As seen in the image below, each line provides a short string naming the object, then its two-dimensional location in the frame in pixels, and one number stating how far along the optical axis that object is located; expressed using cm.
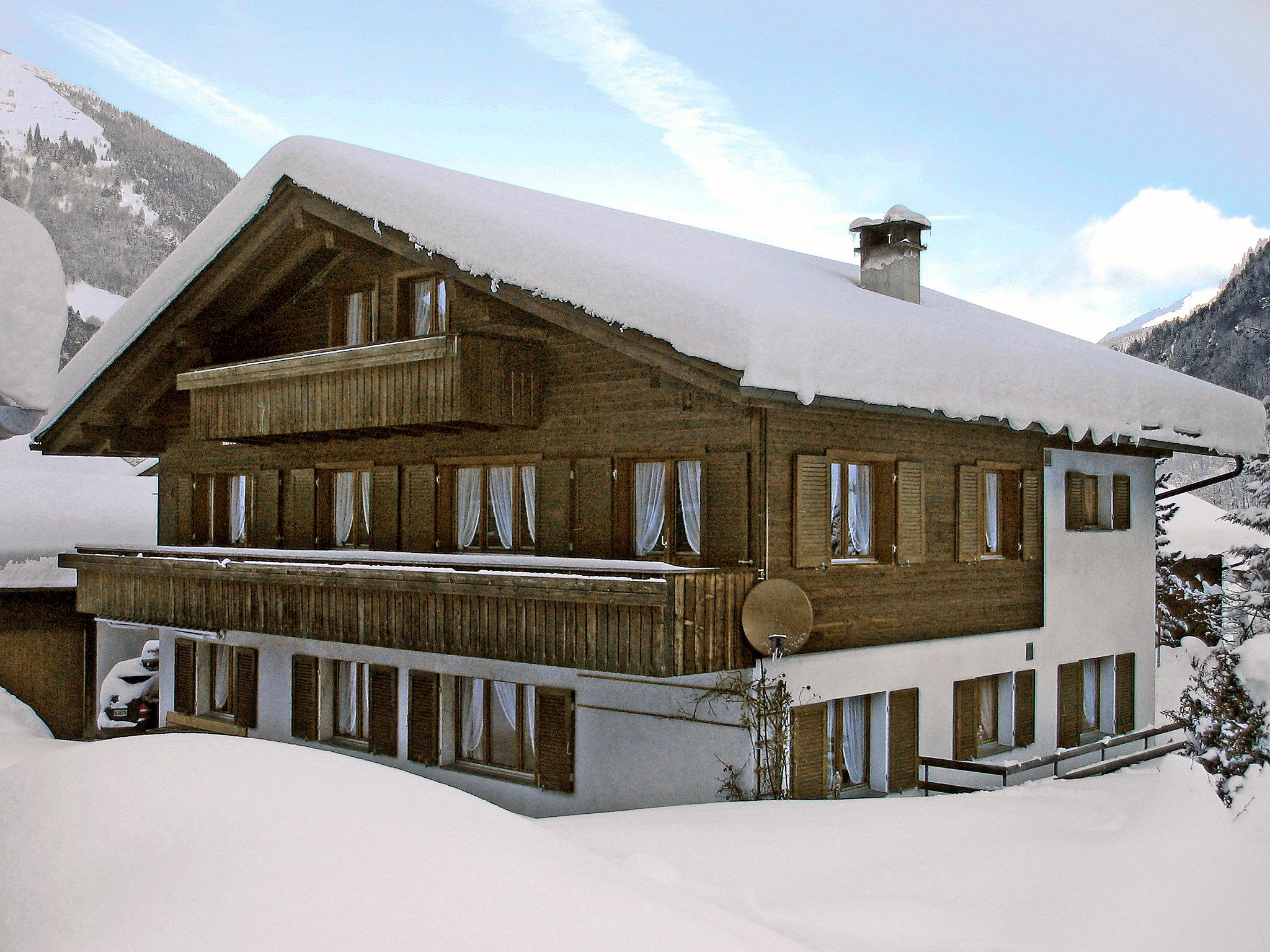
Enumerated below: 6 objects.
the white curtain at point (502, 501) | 1548
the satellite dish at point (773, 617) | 1205
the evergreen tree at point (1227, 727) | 926
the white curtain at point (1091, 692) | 1808
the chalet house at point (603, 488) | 1273
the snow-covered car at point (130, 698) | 2480
